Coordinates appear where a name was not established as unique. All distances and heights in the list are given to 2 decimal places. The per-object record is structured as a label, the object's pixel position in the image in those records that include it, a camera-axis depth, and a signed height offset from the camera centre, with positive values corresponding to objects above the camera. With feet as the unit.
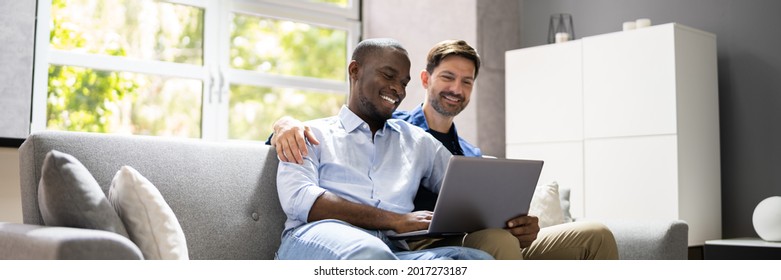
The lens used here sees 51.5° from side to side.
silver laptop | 6.43 -0.15
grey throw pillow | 5.45 -0.17
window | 14.49 +2.15
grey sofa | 6.44 -0.05
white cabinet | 13.00 +0.88
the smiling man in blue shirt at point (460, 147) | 6.93 +0.28
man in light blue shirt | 6.63 +0.02
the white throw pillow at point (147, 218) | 5.78 -0.32
